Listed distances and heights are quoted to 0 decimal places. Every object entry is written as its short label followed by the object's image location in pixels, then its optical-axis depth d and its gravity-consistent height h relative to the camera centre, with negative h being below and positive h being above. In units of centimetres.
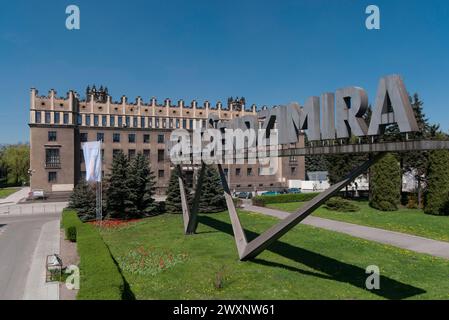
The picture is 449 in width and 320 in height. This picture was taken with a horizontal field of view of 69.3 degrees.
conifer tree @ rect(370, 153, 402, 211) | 3466 -256
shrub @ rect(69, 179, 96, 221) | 3012 -347
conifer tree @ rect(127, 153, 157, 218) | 3084 -228
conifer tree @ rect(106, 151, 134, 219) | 3030 -270
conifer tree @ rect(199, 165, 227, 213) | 3350 -321
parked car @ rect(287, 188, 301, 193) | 5723 -488
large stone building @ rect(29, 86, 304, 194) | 4812 +553
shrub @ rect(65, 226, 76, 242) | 2172 -448
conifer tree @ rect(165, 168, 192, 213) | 3331 -346
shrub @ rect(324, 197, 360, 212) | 3372 -459
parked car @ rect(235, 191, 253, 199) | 4927 -483
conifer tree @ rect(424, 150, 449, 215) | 3094 -229
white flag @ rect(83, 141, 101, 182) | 2547 +39
